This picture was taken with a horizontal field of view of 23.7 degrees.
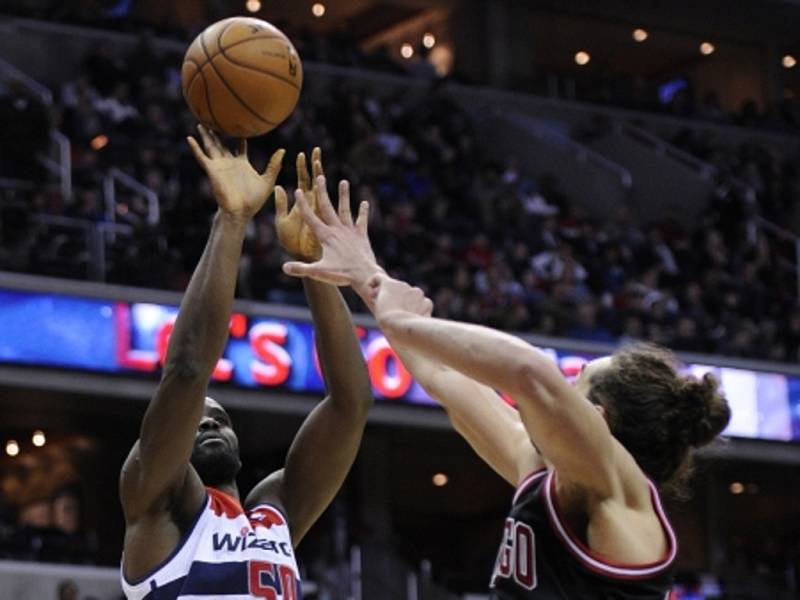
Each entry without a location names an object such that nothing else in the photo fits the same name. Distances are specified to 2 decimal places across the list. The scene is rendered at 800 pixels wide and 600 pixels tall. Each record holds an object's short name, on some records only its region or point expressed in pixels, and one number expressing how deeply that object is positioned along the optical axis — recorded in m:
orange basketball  5.42
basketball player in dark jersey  3.87
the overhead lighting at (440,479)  23.56
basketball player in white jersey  4.83
